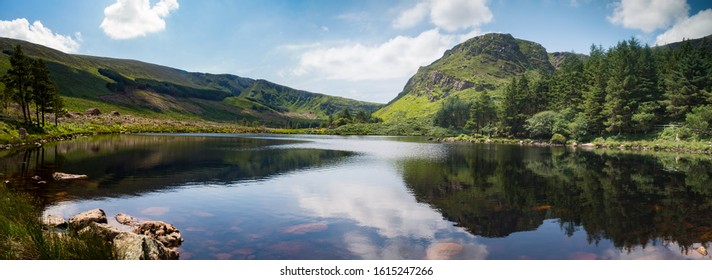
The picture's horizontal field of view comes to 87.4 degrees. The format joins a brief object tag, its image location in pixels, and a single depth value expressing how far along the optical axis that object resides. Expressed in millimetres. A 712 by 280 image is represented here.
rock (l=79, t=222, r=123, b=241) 12867
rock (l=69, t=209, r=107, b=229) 15566
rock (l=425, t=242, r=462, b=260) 14148
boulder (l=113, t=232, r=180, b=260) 10510
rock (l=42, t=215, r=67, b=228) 16120
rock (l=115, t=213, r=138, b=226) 17891
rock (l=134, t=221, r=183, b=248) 14922
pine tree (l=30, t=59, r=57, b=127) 69562
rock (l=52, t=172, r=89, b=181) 29578
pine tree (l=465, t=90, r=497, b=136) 135125
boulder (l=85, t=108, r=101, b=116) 172950
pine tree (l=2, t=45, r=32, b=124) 62722
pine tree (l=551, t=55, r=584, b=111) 106938
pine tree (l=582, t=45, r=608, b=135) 91000
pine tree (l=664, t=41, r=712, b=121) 67812
